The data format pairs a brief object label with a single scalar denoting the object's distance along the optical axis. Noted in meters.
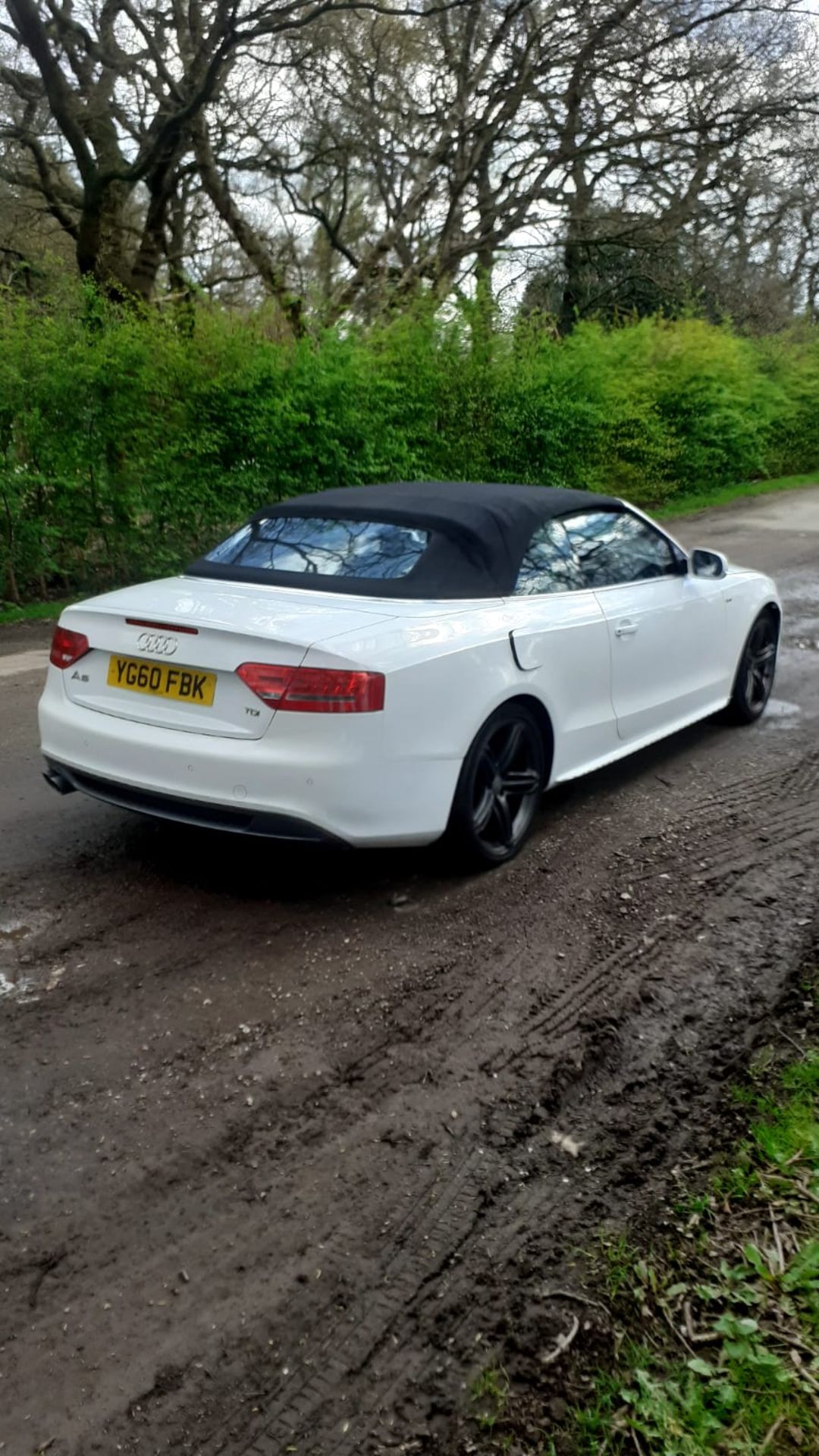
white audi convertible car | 3.95
